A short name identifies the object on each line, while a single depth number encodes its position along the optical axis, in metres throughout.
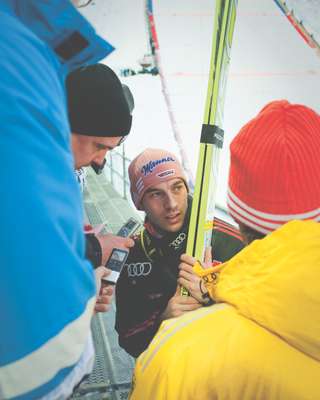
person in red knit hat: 0.51
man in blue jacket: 0.39
